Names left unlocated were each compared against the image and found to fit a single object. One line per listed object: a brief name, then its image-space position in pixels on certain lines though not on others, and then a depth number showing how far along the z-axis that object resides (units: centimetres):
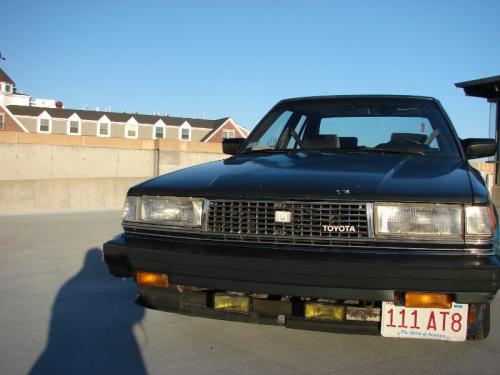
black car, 238
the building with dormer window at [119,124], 4975
